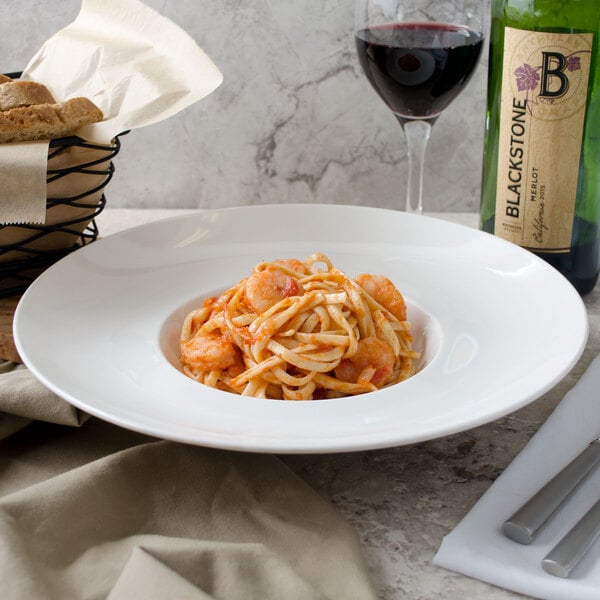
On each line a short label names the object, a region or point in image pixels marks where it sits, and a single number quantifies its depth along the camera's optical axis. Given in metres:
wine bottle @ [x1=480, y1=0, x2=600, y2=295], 0.97
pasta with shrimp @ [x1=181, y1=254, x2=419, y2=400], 0.87
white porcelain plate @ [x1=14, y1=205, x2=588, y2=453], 0.79
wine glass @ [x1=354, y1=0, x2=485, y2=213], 0.98
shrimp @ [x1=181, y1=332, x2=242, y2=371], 0.88
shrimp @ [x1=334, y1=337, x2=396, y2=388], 0.88
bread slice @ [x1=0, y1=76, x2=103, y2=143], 0.95
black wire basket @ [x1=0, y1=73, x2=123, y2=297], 0.96
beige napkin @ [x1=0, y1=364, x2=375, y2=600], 0.74
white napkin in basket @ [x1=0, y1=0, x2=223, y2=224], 1.00
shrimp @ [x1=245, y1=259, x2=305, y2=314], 0.89
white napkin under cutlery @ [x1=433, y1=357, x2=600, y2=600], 0.74
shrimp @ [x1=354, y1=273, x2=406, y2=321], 0.92
